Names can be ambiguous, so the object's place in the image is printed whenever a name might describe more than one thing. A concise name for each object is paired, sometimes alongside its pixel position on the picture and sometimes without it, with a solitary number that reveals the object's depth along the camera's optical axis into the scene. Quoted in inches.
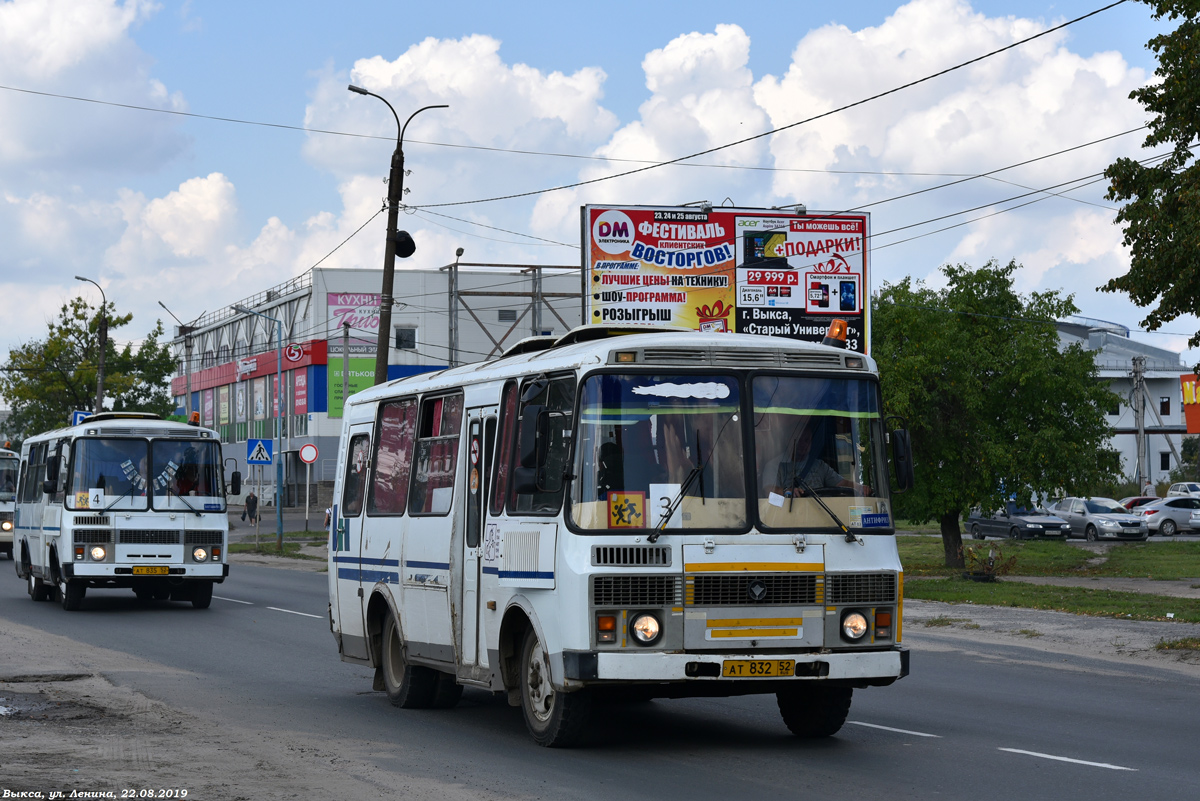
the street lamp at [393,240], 1144.2
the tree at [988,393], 1326.3
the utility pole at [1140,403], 2878.9
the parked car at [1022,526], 2171.5
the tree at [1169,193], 704.4
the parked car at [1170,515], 2343.8
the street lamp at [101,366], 2166.6
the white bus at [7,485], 1562.5
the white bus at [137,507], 904.9
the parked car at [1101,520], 2161.7
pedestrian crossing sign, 1667.1
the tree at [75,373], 2832.2
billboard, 1266.0
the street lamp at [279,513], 1802.2
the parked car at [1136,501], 2480.3
